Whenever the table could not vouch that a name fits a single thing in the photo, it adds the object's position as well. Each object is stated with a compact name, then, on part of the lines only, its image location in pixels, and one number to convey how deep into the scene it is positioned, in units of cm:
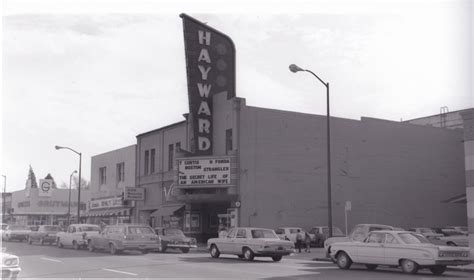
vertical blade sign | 3888
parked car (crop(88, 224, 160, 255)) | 2747
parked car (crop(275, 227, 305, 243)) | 3478
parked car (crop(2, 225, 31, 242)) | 4556
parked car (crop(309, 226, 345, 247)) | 3606
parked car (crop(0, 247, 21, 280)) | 1202
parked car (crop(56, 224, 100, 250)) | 3307
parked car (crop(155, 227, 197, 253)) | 3044
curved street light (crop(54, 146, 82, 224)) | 4695
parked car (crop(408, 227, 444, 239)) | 3407
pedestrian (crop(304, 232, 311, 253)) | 3105
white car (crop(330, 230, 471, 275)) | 1761
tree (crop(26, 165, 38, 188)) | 7600
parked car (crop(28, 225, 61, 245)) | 4006
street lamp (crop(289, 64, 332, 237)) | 2620
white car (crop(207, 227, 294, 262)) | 2312
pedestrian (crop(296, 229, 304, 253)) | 3033
